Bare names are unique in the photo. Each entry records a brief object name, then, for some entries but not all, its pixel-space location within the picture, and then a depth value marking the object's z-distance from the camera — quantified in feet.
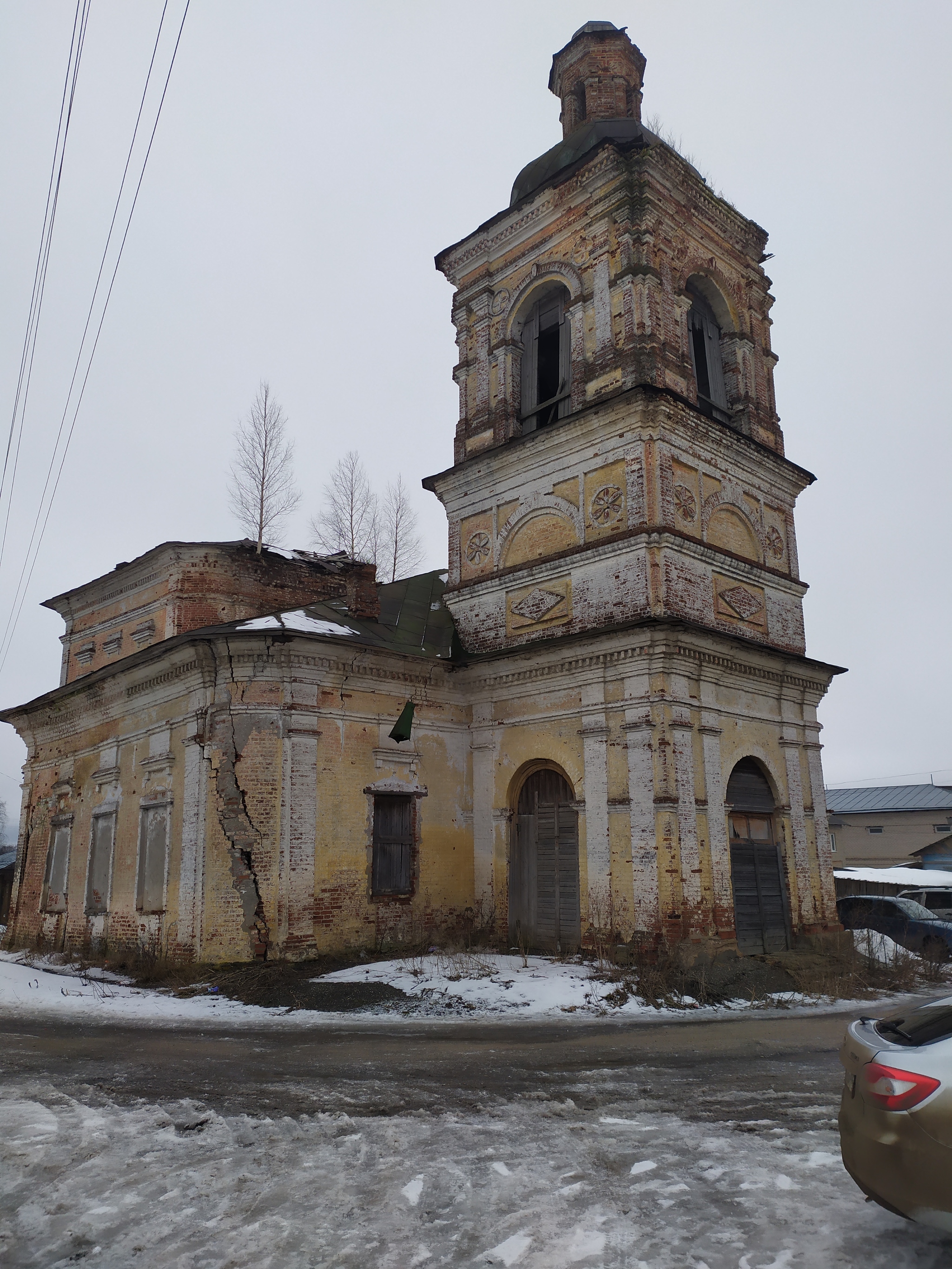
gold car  10.94
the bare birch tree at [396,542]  98.78
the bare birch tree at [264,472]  66.90
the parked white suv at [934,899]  67.21
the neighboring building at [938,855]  120.78
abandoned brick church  42.29
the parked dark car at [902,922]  51.60
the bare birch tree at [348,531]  93.45
